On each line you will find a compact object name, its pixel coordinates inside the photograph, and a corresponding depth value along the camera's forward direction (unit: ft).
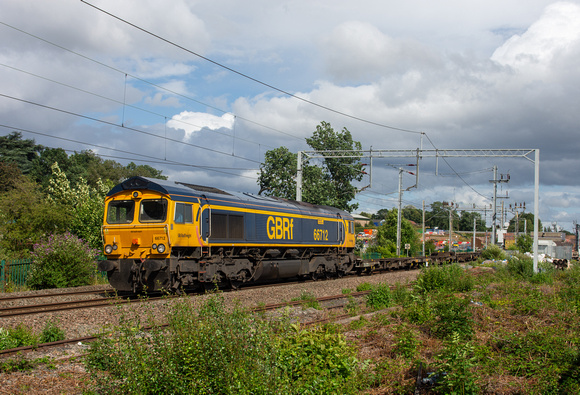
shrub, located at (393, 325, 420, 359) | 26.96
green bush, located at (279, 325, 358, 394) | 19.30
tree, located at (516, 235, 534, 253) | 206.90
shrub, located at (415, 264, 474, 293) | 52.54
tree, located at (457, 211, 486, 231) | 514.27
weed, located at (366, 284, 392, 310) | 47.58
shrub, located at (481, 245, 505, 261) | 142.48
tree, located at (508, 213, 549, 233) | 529.20
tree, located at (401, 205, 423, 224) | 552.08
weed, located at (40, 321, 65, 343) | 31.43
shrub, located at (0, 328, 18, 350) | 28.81
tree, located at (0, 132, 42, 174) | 227.81
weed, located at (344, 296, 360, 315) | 44.04
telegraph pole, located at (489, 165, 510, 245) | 168.96
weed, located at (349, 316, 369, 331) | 35.53
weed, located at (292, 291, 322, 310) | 46.92
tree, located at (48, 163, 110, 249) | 83.41
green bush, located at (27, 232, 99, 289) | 60.85
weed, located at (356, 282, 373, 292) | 62.68
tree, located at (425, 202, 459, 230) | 503.16
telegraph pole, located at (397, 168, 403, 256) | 135.19
